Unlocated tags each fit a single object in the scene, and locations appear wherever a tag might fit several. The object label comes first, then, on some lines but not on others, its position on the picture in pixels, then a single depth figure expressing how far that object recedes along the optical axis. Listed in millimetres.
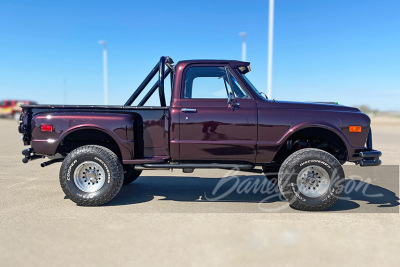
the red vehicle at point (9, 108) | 31203
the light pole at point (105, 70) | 23906
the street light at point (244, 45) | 18719
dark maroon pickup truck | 4172
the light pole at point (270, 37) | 10891
